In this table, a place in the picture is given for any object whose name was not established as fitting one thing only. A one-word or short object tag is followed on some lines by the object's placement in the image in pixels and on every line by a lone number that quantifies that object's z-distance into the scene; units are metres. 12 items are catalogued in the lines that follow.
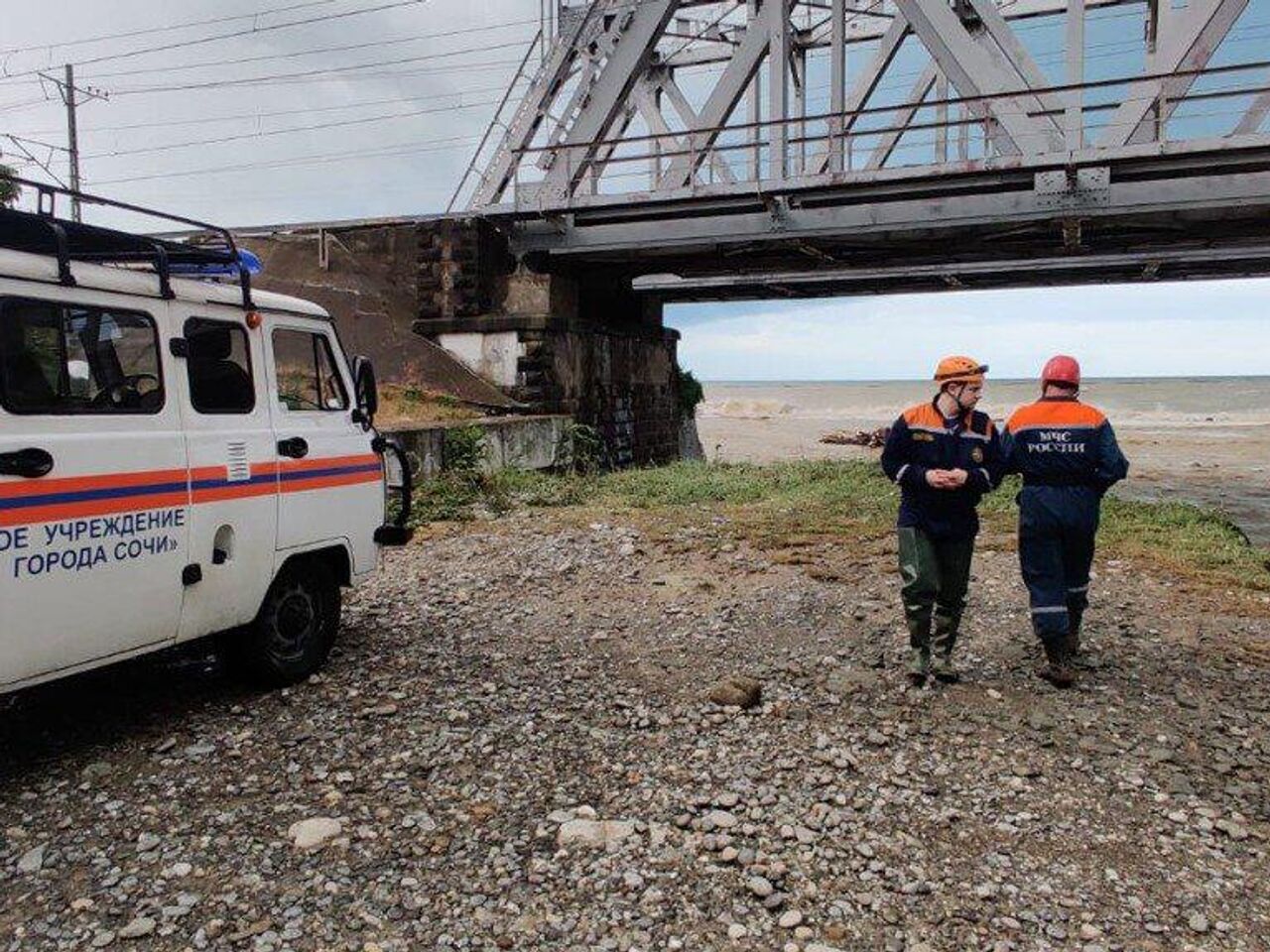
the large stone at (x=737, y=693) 5.34
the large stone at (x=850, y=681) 5.57
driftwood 36.53
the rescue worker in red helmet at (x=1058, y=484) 5.57
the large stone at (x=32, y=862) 3.62
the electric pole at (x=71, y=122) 37.44
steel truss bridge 13.87
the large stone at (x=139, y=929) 3.21
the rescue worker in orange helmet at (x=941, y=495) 5.47
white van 4.01
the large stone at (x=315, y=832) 3.81
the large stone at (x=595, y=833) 3.83
